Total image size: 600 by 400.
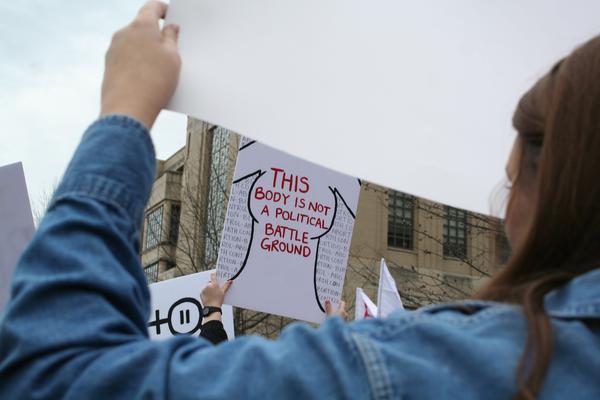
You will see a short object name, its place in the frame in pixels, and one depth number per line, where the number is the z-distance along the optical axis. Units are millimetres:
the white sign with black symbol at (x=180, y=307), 5277
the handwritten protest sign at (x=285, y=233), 4379
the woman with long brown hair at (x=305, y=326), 768
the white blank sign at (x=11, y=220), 2885
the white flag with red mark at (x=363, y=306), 5574
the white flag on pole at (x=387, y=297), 5223
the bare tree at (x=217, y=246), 17641
